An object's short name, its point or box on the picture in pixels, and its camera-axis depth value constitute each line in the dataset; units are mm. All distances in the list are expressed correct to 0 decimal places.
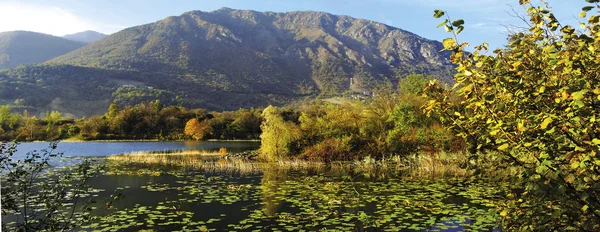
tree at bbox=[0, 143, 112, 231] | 5590
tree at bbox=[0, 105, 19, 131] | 71125
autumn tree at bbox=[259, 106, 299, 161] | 30625
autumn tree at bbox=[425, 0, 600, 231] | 3494
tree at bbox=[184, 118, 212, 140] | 78894
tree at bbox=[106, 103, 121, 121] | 80125
